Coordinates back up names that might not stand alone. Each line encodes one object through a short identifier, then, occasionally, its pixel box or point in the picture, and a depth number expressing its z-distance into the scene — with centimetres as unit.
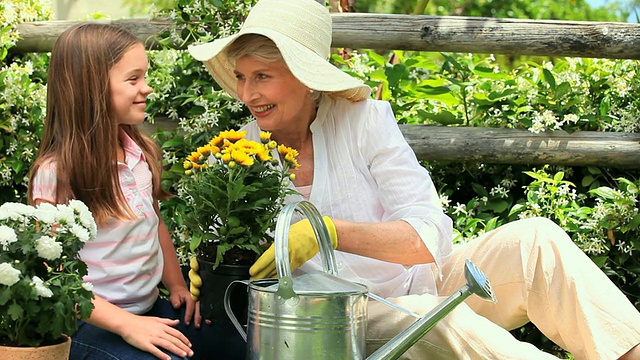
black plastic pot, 204
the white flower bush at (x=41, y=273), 167
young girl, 210
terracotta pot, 170
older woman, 212
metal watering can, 176
